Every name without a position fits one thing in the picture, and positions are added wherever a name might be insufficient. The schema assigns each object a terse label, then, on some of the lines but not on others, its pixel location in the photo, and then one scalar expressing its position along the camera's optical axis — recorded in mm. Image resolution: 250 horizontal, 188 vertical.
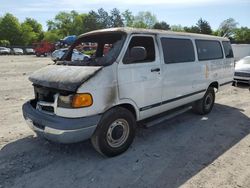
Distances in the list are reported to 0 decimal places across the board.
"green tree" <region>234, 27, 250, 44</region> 60944
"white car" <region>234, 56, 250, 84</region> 8173
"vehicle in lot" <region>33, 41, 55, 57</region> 34090
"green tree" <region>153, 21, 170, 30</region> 61859
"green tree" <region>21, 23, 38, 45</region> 58141
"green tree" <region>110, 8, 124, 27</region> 70751
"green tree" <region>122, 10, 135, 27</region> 71111
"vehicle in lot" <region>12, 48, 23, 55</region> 41525
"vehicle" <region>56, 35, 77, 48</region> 28737
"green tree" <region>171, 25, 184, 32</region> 75179
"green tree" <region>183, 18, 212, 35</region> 47632
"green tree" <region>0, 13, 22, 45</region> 57031
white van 2826
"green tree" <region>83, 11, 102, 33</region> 64759
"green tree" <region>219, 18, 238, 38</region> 65559
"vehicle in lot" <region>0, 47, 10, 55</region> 38460
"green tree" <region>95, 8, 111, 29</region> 68668
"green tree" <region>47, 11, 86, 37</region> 69512
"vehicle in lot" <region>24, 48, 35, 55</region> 42484
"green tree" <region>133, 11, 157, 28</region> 71688
